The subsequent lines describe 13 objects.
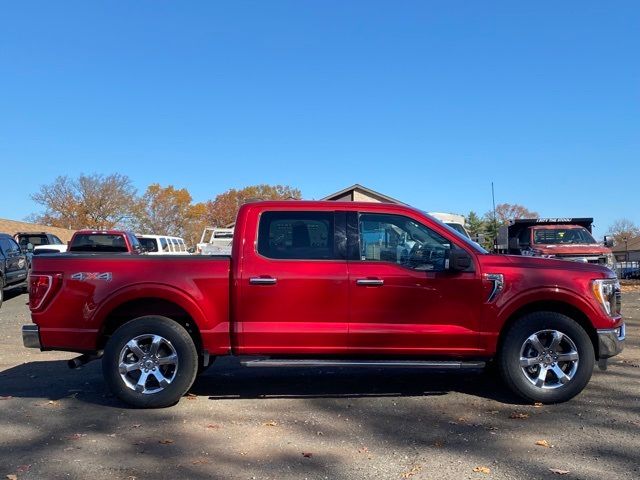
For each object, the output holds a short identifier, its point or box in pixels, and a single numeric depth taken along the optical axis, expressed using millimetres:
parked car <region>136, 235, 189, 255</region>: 21012
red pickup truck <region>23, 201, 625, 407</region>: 5621
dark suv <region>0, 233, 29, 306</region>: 14781
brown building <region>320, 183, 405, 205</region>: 32025
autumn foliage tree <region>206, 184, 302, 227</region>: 76500
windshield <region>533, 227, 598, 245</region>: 15359
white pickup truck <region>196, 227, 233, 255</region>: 14516
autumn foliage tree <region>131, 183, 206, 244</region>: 63638
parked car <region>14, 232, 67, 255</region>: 21241
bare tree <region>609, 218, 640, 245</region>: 101250
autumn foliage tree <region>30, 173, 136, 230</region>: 59875
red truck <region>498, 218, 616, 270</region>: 14383
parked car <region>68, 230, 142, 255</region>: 15234
